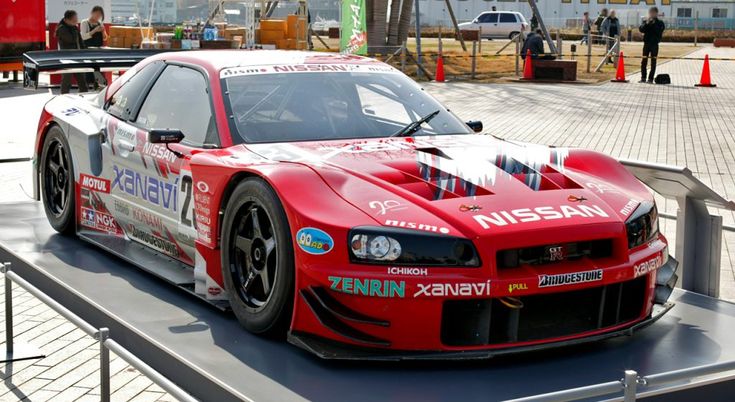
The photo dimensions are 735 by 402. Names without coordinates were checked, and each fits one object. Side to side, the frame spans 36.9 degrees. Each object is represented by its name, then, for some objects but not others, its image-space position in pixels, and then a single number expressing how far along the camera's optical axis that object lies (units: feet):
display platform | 14.44
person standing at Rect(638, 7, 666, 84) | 94.22
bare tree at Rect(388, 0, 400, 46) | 107.65
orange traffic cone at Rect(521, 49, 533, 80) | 95.66
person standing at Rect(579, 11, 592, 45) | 129.31
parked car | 211.00
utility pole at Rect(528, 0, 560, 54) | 112.57
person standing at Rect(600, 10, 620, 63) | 117.91
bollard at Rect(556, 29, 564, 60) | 107.18
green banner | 73.92
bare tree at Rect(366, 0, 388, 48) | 104.17
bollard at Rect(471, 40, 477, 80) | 99.16
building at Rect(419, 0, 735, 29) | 270.67
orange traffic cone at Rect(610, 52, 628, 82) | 94.53
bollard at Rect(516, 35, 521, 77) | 101.77
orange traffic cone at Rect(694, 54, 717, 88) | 90.14
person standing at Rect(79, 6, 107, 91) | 72.18
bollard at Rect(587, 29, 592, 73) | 107.34
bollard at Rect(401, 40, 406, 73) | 97.60
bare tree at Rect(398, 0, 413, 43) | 108.78
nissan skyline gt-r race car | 15.02
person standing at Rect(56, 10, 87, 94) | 69.36
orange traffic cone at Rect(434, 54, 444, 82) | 94.42
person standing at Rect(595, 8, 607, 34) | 137.86
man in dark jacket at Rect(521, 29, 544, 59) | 98.13
